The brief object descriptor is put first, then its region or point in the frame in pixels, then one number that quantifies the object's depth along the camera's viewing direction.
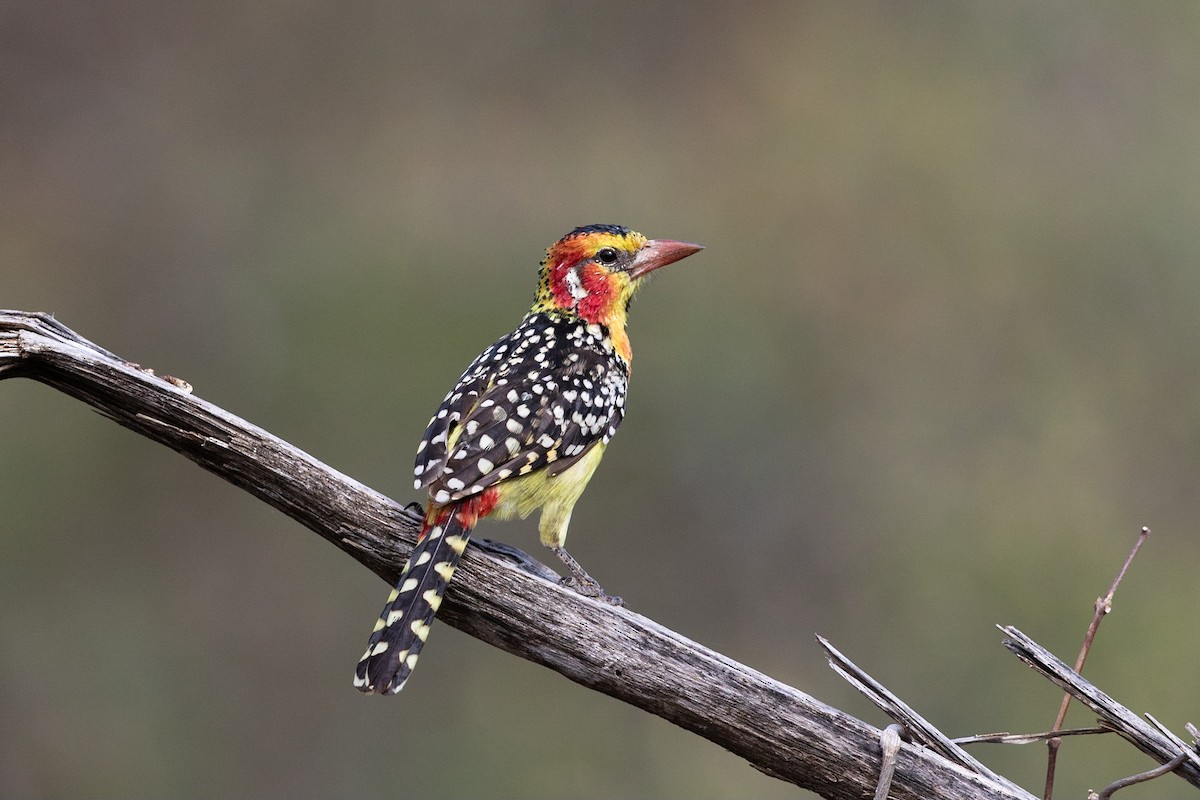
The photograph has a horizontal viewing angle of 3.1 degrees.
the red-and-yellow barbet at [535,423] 6.66
